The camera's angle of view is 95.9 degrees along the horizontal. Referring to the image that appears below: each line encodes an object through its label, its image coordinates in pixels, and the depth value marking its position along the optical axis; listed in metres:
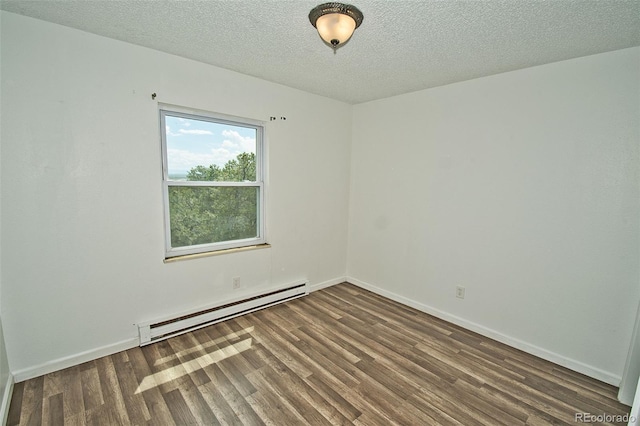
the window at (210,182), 2.66
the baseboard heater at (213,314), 2.53
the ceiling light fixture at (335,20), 1.54
